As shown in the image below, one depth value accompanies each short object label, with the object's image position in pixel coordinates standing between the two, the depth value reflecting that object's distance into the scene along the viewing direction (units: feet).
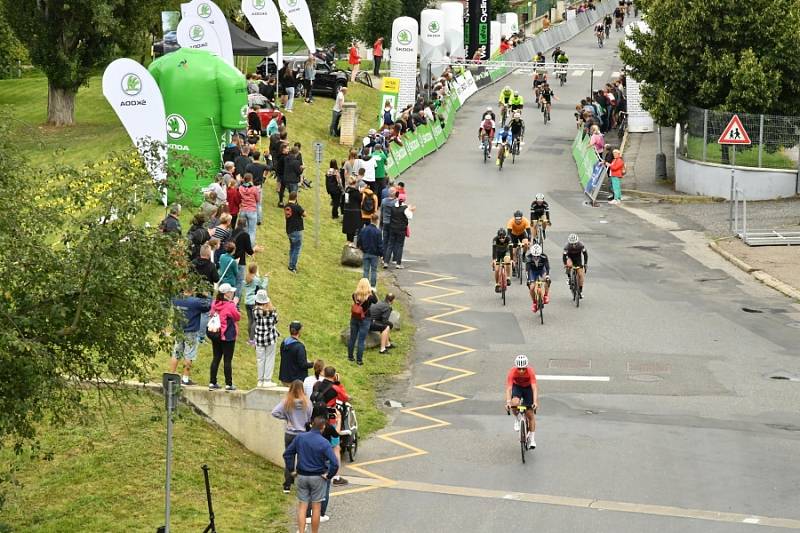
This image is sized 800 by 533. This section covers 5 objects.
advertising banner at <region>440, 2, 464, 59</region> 208.44
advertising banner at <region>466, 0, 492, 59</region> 222.28
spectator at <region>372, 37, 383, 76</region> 200.95
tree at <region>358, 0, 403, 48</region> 221.66
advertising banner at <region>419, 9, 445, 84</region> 193.16
